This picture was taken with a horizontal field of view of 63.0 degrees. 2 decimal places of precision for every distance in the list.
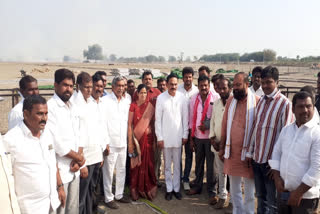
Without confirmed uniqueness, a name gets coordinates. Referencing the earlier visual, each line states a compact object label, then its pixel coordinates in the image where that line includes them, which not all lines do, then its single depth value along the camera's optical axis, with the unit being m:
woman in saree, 4.77
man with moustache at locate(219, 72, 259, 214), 3.66
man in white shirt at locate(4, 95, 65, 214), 2.43
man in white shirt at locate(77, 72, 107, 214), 3.64
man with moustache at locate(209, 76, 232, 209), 4.29
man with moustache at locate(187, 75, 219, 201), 4.73
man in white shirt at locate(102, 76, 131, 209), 4.51
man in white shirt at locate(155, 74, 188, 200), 4.75
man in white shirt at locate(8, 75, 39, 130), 3.65
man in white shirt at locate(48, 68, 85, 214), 3.06
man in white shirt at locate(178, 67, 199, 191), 5.18
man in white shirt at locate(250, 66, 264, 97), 5.42
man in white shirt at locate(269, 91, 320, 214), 2.61
